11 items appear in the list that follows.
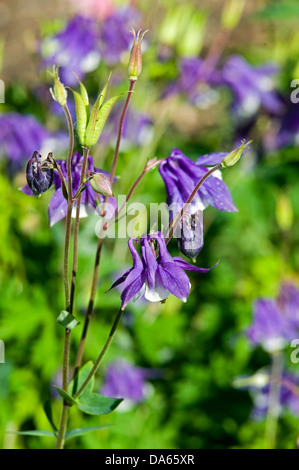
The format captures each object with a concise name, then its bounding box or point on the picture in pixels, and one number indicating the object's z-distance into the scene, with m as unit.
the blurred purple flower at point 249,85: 2.80
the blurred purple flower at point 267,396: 2.45
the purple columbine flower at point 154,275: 1.14
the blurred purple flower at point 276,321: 2.42
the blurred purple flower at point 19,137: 2.55
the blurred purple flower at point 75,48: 2.48
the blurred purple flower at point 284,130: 2.98
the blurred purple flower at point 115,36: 2.40
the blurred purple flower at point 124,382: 2.46
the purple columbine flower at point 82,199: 1.28
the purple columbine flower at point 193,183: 1.28
